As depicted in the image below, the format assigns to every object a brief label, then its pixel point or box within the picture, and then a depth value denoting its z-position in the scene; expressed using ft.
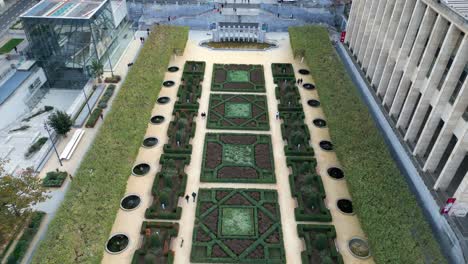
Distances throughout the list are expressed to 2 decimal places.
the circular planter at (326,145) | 167.11
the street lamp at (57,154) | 153.05
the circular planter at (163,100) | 197.16
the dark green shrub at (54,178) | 143.11
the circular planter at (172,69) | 226.58
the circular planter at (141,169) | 152.66
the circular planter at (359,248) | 122.00
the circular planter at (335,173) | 152.06
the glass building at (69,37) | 200.44
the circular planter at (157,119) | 182.80
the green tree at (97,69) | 202.90
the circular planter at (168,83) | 211.61
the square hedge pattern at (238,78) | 210.18
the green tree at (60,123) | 161.68
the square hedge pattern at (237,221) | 129.90
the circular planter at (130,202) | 137.59
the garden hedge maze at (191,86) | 192.54
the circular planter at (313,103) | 196.15
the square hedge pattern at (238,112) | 180.96
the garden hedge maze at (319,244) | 119.85
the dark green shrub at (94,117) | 176.26
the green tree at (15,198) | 113.60
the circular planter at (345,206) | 137.08
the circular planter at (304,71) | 224.53
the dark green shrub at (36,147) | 165.48
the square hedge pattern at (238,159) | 151.46
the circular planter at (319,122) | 181.88
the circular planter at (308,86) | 210.63
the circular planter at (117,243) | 122.42
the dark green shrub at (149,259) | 113.60
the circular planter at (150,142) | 168.04
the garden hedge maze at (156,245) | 118.19
